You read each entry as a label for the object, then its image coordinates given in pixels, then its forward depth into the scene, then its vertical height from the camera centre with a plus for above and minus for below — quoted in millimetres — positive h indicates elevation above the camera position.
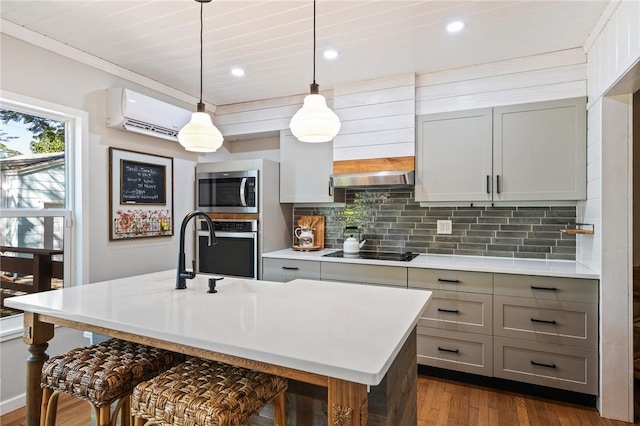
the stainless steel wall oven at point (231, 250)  3467 -369
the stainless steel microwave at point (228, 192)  3491 +209
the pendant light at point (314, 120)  1630 +422
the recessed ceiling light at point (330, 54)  2641 +1181
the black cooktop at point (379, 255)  3075 -382
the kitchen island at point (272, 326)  1028 -403
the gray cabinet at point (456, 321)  2643 -815
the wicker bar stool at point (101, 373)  1385 -647
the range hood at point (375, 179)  3012 +290
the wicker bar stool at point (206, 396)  1152 -618
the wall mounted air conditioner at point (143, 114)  2854 +833
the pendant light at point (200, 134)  1895 +416
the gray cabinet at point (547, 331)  2383 -808
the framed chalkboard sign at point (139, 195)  2955 +153
